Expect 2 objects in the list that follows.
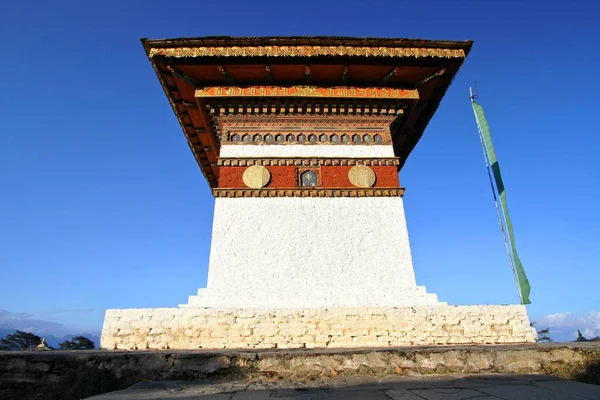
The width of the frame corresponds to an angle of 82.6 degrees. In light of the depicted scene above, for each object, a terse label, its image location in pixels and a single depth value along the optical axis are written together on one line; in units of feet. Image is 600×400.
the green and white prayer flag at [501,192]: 22.89
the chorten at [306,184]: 18.71
